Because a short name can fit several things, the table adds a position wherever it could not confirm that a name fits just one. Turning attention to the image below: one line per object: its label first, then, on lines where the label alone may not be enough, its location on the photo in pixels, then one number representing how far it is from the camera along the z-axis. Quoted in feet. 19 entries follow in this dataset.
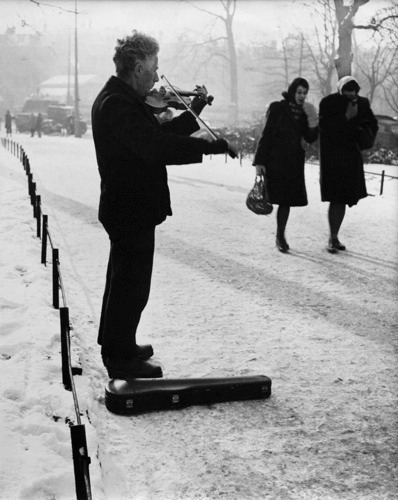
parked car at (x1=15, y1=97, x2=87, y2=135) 141.90
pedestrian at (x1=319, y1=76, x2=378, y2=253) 23.81
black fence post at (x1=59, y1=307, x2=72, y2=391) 11.93
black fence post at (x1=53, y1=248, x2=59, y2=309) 16.57
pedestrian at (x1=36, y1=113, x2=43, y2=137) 124.33
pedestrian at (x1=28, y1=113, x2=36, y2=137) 123.11
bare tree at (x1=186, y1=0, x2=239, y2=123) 135.99
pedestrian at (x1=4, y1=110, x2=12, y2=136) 122.93
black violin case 12.11
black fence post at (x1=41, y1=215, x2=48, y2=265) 21.45
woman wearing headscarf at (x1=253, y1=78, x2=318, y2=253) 23.95
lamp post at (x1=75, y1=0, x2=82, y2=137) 130.90
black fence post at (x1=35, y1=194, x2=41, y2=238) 25.61
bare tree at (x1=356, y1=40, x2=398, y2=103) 89.92
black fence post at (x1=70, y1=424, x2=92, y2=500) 7.55
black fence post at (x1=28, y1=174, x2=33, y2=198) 33.96
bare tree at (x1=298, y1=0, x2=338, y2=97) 83.72
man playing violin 11.12
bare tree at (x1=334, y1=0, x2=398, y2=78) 59.06
